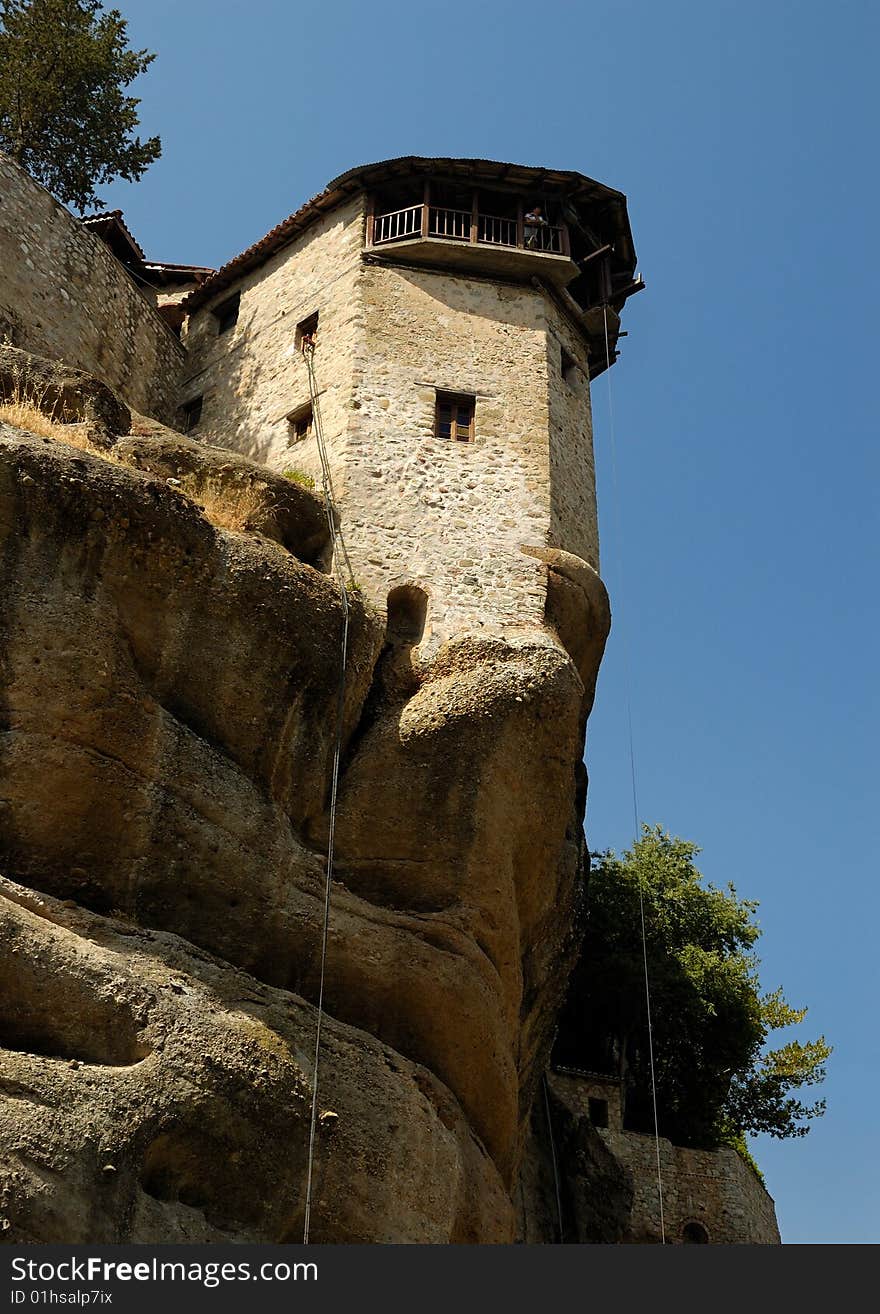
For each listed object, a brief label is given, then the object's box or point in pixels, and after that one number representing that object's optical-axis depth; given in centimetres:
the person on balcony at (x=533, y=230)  2295
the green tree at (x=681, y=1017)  2692
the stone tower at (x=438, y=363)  1820
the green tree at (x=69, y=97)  2716
